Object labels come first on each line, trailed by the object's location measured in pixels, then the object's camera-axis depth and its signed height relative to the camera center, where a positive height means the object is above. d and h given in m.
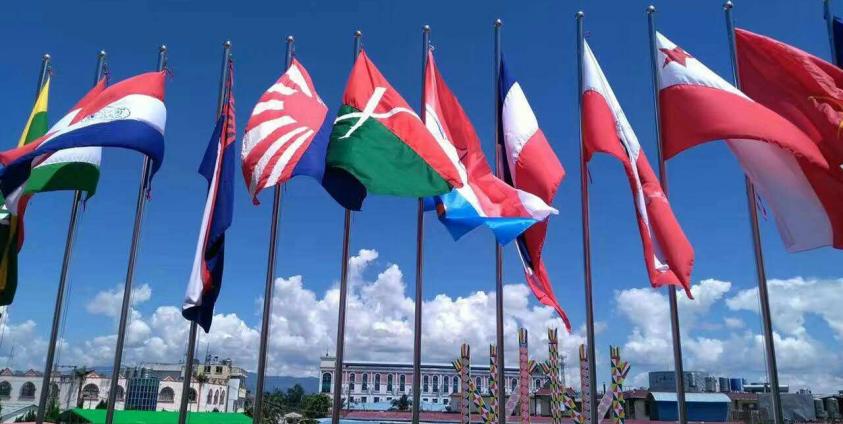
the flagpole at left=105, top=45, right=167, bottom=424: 12.78 +1.83
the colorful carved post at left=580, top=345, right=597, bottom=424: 26.97 +0.74
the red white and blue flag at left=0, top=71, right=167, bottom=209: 11.80 +4.50
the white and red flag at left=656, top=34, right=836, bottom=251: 11.06 +4.29
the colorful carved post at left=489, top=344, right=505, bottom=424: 28.83 +1.13
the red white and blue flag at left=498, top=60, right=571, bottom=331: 12.29 +4.11
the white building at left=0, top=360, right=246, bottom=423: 88.62 +0.47
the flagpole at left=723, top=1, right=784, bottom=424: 11.14 +1.88
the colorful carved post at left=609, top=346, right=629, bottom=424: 26.25 +0.88
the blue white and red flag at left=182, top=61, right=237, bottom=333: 11.66 +2.73
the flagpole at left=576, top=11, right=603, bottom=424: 11.87 +1.75
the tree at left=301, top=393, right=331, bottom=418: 85.50 -1.12
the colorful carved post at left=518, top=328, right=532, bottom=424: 29.80 +1.05
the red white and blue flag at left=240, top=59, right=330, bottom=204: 11.52 +4.25
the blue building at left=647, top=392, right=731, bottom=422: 54.47 -0.04
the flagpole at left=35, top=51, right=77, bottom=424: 13.43 +1.29
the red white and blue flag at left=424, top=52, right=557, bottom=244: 11.77 +3.55
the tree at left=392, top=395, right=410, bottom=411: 95.12 -0.59
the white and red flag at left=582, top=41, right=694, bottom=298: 11.30 +3.73
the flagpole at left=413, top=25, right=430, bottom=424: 12.81 +1.90
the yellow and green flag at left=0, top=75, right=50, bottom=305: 13.09 +2.55
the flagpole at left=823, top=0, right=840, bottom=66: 12.50 +6.71
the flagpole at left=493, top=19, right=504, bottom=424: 12.45 +2.37
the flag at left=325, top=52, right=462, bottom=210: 11.62 +4.03
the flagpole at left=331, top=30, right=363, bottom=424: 12.26 +1.22
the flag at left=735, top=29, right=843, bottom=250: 11.26 +4.80
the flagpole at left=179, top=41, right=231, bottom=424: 12.35 +0.42
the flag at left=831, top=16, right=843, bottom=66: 12.41 +6.42
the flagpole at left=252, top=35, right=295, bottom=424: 12.12 +1.63
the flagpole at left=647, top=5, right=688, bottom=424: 11.25 +1.59
